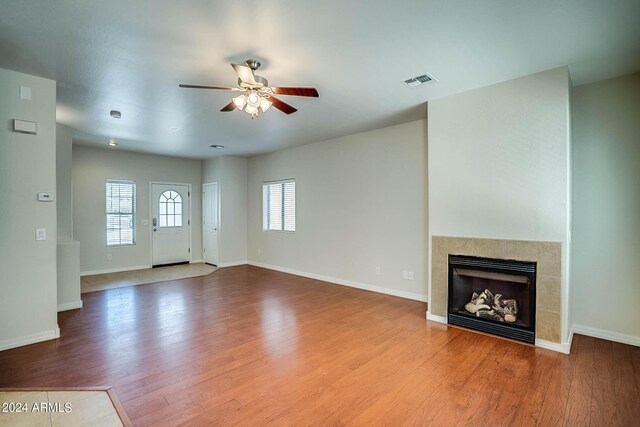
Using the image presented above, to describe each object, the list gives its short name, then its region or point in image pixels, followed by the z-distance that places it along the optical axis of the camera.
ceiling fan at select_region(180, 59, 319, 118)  2.62
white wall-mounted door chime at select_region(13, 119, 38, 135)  2.99
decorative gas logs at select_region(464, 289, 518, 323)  3.24
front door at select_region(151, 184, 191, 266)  7.34
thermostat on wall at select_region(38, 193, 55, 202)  3.14
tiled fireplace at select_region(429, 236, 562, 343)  2.95
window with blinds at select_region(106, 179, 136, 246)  6.71
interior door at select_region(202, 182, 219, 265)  7.54
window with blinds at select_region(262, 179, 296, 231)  6.64
